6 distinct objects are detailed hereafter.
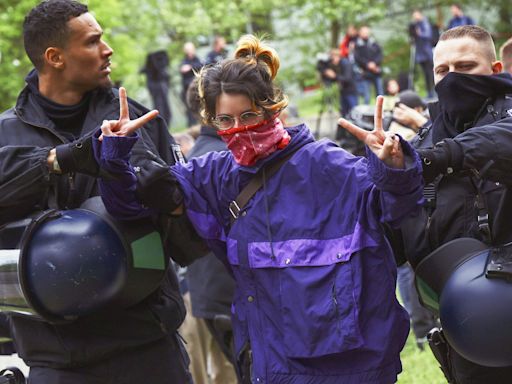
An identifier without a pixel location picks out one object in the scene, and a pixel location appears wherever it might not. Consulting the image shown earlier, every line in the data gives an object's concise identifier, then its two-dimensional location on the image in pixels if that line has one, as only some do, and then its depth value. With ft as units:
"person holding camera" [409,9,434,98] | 87.81
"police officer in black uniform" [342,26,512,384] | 10.46
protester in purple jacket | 10.69
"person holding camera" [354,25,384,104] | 83.92
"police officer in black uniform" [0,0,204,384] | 11.92
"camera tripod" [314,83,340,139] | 79.02
